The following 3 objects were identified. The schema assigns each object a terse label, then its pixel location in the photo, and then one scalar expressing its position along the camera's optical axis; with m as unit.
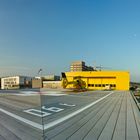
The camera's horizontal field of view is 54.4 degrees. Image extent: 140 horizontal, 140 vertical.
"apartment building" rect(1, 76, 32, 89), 67.51
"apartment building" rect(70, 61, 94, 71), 82.24
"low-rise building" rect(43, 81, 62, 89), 42.17
